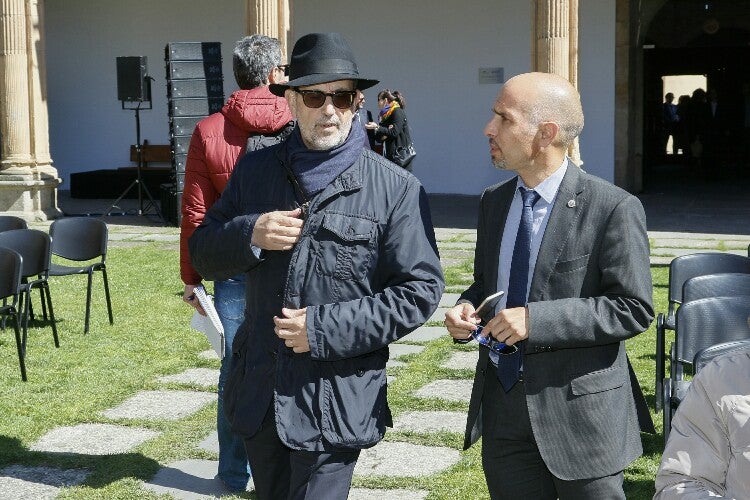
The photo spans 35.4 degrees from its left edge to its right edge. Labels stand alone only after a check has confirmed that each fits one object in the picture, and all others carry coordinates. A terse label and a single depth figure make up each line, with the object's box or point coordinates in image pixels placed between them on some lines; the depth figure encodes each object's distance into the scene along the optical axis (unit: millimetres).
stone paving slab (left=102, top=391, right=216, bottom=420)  5742
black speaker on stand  15219
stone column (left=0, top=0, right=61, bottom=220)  15000
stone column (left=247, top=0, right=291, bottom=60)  14273
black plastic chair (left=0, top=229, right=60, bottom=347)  7426
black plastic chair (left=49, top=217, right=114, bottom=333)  8094
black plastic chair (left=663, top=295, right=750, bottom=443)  4727
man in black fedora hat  2893
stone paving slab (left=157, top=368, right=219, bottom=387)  6379
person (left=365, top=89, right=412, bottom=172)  15398
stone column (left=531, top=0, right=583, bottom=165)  13812
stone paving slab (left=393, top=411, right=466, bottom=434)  5367
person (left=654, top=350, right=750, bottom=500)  2098
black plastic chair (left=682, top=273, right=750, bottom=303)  5145
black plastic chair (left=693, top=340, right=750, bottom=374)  3819
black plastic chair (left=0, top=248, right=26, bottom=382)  6398
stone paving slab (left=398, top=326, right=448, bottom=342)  7409
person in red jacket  4020
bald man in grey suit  2781
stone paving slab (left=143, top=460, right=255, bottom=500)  4578
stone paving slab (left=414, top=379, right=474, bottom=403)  5941
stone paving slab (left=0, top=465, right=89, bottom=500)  4625
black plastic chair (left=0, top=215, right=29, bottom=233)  8383
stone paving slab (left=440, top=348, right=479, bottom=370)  6641
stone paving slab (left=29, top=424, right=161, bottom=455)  5215
